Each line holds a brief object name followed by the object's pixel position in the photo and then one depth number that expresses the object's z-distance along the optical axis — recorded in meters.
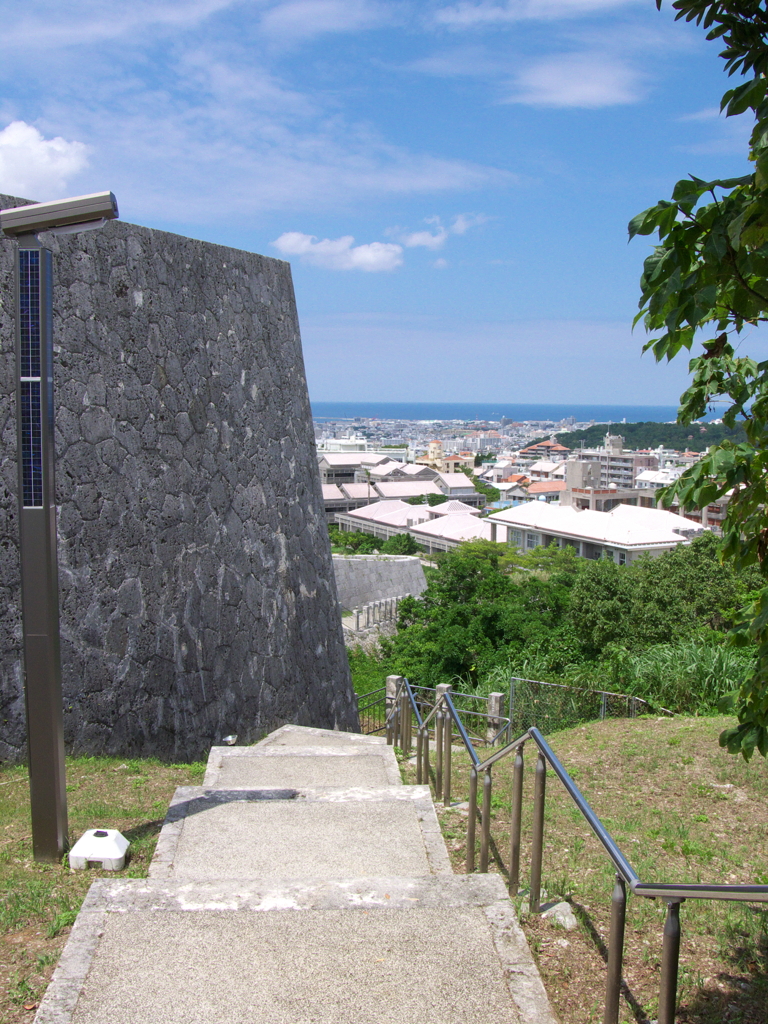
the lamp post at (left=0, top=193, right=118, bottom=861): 3.66
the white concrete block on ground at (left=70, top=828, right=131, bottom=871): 3.71
